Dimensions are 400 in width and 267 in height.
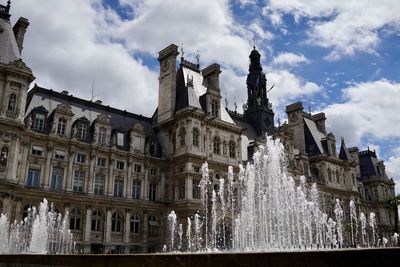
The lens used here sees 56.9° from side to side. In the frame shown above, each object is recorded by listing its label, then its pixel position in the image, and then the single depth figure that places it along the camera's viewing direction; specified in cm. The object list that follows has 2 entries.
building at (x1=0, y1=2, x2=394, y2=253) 3450
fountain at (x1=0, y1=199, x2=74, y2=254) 3063
